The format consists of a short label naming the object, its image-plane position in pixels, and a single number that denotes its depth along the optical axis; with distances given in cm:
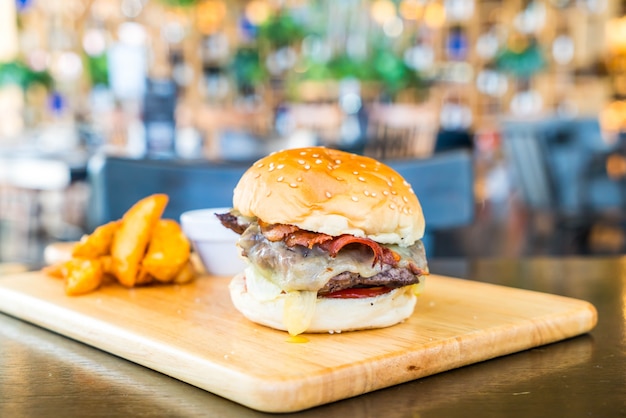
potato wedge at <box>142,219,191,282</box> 57
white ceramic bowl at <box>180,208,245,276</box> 62
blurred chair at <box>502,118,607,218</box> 246
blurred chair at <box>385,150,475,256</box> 95
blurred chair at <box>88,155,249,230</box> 92
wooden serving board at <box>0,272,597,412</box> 38
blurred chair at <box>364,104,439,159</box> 232
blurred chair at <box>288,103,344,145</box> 315
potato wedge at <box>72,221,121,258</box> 56
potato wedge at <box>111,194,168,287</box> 56
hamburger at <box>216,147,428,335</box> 46
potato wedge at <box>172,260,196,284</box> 59
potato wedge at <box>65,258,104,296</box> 55
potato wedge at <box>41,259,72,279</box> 60
